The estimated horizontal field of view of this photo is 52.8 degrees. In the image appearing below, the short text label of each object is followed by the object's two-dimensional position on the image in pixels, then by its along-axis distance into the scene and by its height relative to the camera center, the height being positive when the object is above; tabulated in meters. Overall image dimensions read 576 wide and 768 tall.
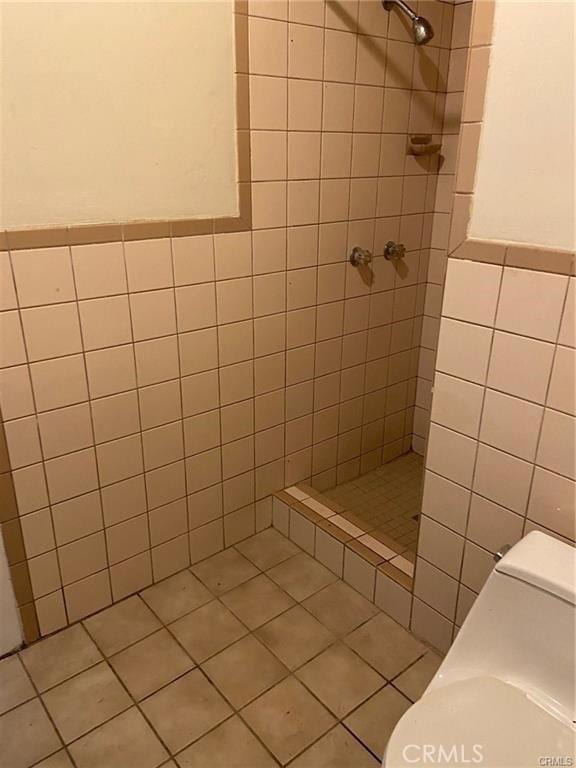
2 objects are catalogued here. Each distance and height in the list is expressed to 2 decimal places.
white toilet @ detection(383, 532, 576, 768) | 1.00 -0.95
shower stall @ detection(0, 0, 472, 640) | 1.57 -0.50
